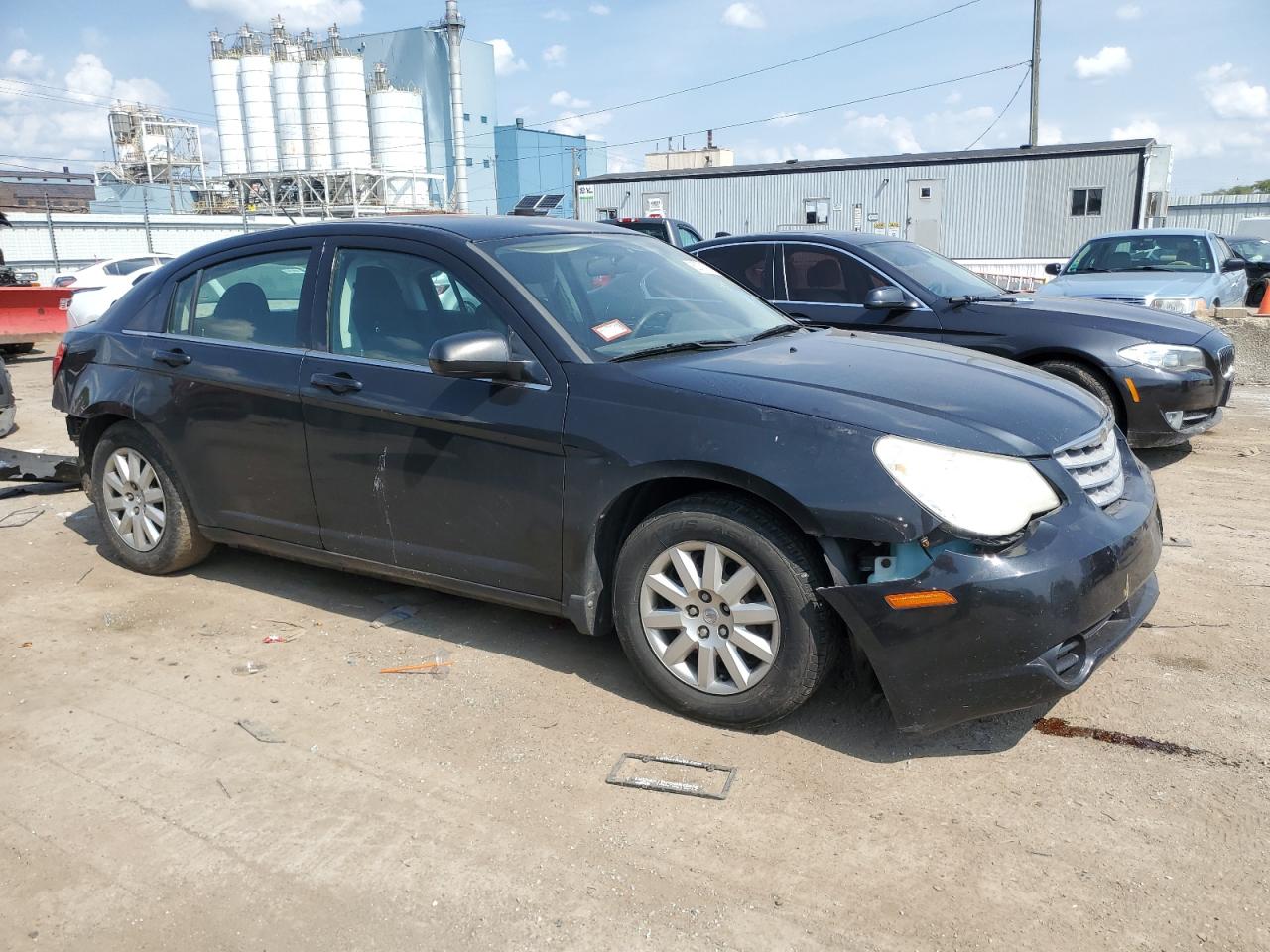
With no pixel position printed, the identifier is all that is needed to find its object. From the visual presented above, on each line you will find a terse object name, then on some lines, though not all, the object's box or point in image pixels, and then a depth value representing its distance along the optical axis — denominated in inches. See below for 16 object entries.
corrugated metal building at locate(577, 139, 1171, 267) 1200.2
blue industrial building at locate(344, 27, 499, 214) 2426.2
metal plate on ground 122.6
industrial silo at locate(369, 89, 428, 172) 2218.3
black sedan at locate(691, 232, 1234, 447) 263.6
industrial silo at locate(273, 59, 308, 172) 2192.4
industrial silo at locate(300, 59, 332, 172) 2172.7
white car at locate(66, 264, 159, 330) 631.8
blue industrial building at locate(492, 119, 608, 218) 2596.0
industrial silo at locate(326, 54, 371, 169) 2164.1
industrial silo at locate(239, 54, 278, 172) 2209.6
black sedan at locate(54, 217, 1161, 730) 119.1
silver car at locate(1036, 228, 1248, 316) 397.1
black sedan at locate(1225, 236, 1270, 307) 774.1
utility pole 1145.4
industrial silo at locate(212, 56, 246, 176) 2253.9
